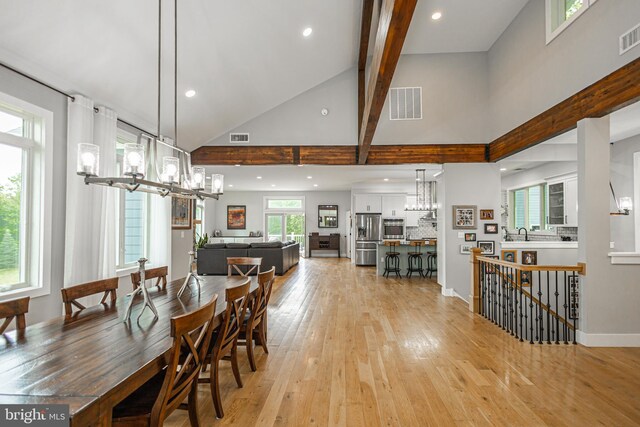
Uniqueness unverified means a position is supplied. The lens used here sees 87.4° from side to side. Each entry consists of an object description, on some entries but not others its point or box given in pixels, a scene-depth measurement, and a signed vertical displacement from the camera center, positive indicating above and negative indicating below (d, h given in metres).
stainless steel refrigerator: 10.81 -0.58
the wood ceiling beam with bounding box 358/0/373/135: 4.72 +2.96
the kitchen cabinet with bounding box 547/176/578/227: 6.78 +0.36
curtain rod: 3.18 +1.43
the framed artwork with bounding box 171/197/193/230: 6.50 +0.09
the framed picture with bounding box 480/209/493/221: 6.60 +0.09
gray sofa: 8.66 -0.93
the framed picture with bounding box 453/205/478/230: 6.62 +0.01
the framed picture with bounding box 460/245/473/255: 6.62 -0.60
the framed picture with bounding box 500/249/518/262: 6.39 -0.70
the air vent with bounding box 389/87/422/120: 6.77 +2.34
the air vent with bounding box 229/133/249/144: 7.02 +1.70
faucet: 8.36 -0.38
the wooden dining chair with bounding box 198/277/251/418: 2.35 -0.92
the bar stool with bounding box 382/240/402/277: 8.89 -1.12
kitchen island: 8.90 -0.91
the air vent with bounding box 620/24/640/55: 3.16 +1.74
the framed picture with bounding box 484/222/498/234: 6.59 -0.18
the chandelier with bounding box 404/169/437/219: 8.62 +0.56
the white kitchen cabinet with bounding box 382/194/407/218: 11.32 +0.49
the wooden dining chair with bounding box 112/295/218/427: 1.57 -0.90
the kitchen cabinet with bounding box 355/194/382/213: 11.34 +0.52
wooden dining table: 1.25 -0.66
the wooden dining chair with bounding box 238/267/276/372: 3.04 -0.94
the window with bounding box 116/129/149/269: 4.98 -0.08
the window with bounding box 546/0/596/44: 3.99 +2.62
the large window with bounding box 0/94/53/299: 3.30 +0.21
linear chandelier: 2.37 +0.38
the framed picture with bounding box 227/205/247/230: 14.03 +0.01
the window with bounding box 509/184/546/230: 8.11 +0.28
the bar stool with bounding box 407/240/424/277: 8.81 -1.09
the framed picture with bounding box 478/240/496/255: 6.58 -0.54
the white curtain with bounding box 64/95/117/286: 3.81 +0.14
